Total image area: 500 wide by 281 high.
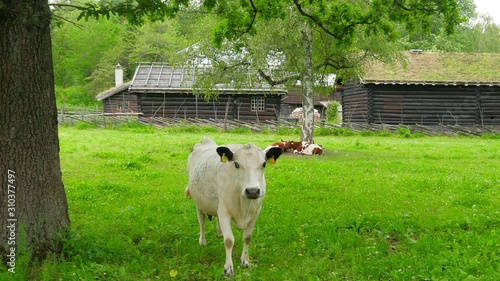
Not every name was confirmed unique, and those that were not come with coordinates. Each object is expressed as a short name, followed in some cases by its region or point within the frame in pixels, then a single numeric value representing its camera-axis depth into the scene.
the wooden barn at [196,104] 39.12
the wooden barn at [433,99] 35.16
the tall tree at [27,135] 6.21
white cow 6.25
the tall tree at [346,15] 10.95
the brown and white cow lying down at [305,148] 19.64
